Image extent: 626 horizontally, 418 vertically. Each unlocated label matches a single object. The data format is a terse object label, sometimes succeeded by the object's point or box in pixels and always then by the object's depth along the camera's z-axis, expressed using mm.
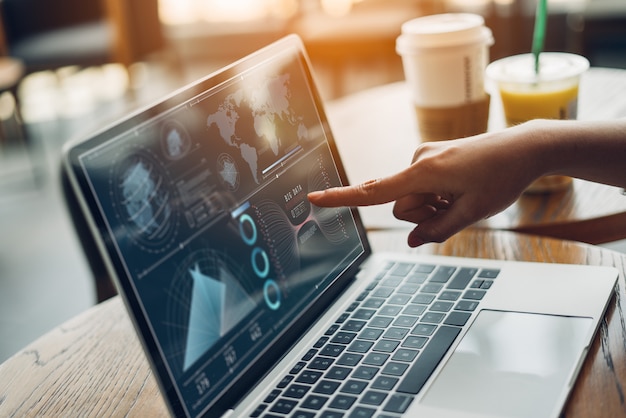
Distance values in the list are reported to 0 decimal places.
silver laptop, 608
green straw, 999
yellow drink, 1021
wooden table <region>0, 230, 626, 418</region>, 644
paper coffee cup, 1086
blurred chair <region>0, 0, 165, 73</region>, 3342
